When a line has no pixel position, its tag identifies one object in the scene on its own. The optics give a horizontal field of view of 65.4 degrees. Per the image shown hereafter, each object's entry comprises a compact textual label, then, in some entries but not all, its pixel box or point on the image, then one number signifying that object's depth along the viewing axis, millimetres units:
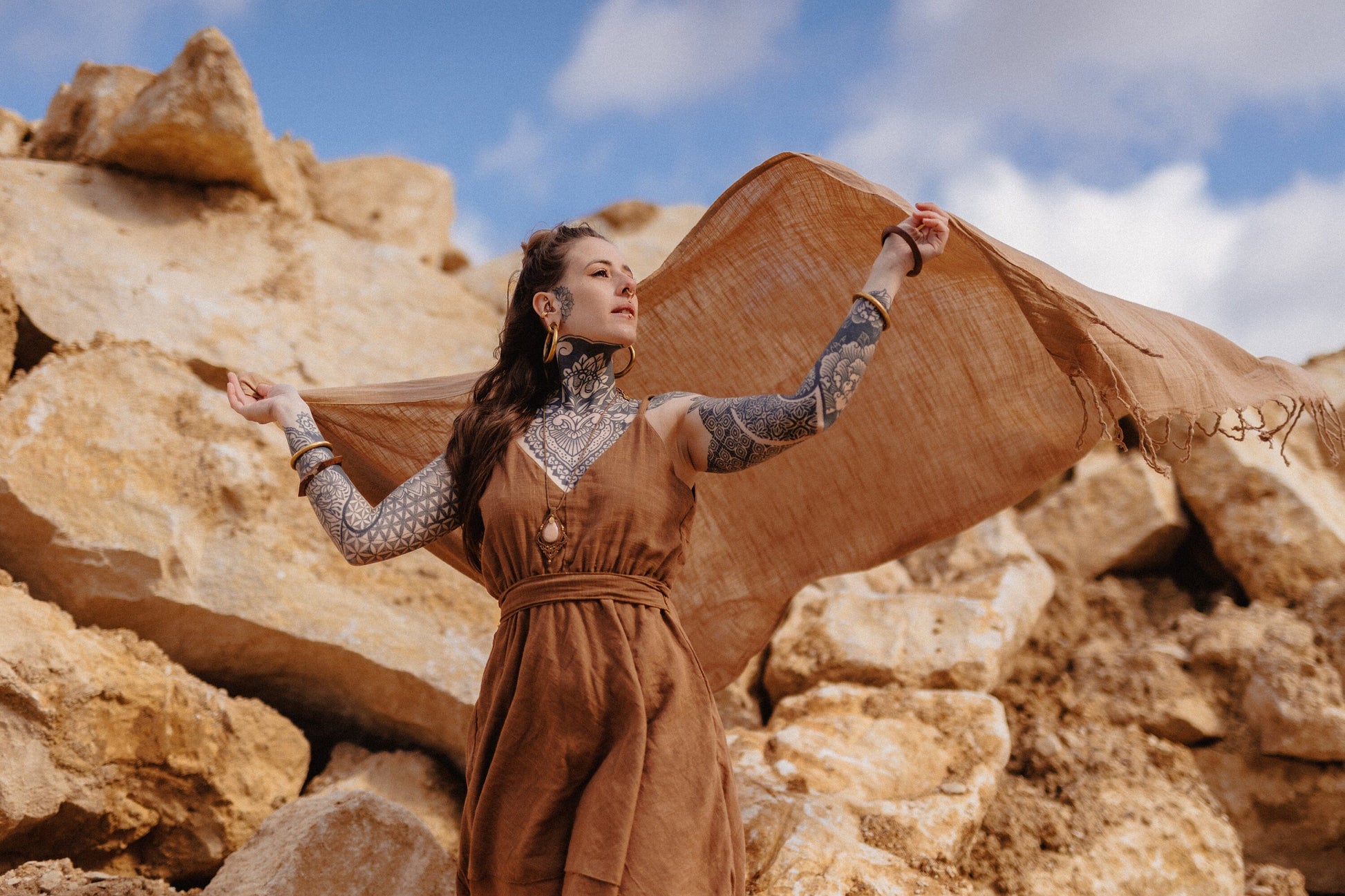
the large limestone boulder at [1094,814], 3561
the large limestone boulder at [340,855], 3057
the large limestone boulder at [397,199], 7211
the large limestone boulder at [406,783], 3971
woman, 2215
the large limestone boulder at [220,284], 4520
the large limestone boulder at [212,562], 3717
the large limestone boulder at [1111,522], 5691
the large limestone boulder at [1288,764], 4188
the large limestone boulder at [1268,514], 5141
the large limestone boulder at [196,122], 4852
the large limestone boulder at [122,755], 3225
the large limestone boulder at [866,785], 3182
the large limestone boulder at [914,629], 4359
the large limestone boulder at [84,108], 5188
